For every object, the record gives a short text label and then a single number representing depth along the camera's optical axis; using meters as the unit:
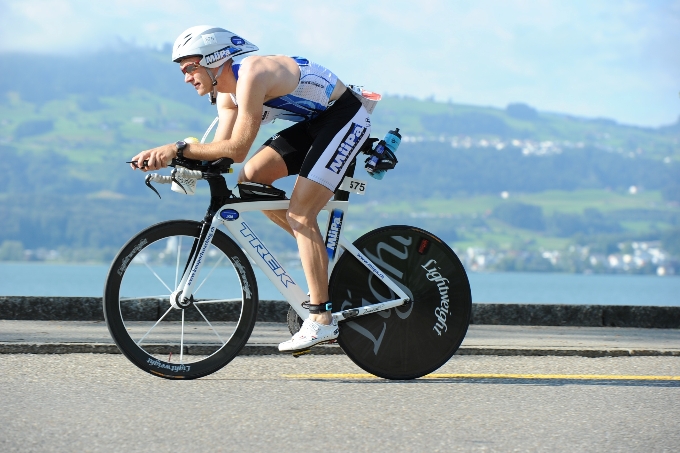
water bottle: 12.23
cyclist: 11.60
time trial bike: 11.77
